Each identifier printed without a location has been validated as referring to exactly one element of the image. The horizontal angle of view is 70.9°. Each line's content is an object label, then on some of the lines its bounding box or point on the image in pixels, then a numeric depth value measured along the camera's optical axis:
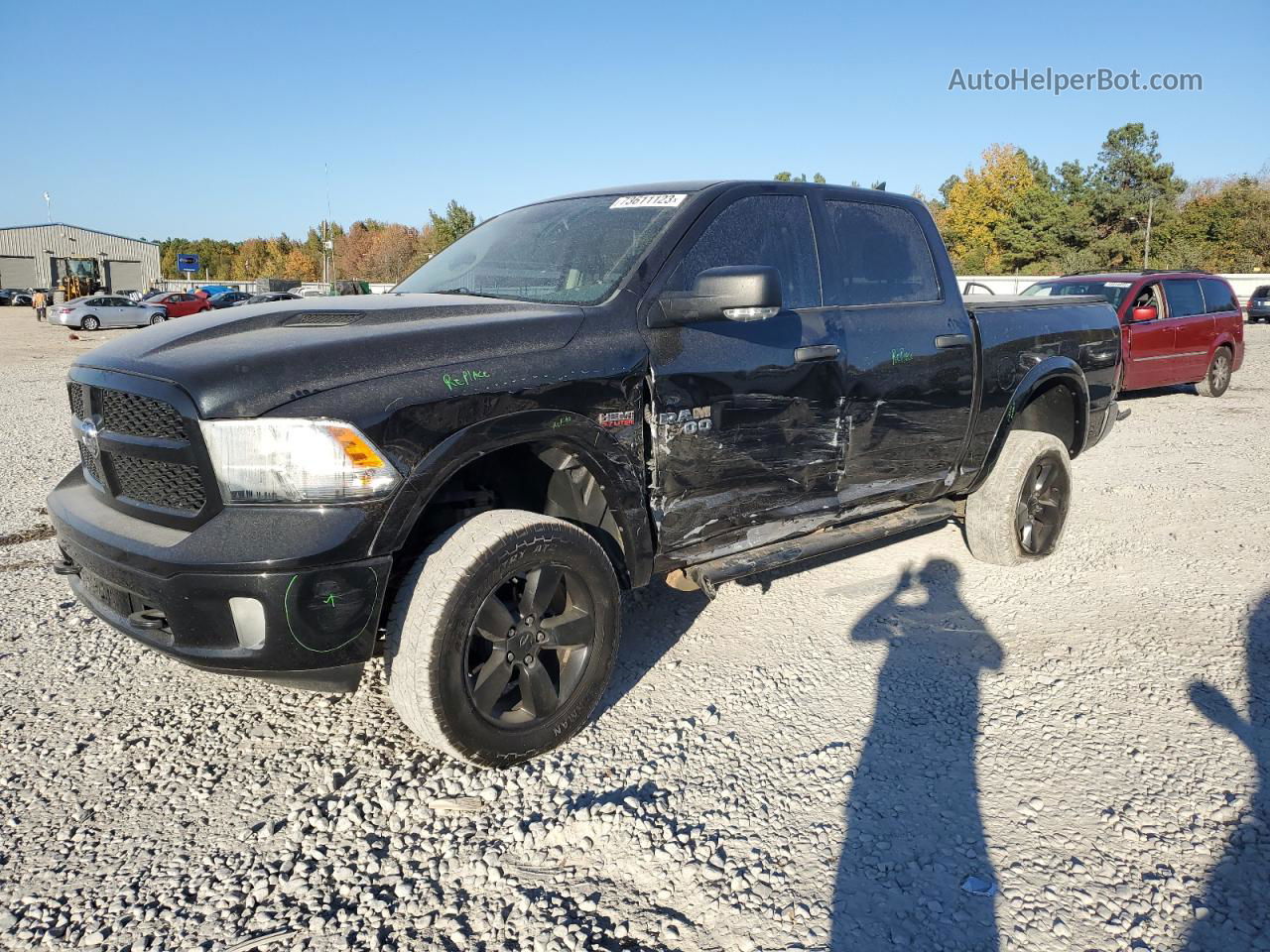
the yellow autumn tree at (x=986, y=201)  62.50
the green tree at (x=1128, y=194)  54.16
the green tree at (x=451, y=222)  48.28
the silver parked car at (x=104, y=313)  33.09
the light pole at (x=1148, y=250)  52.14
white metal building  70.50
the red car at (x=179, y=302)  35.66
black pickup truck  2.46
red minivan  11.38
